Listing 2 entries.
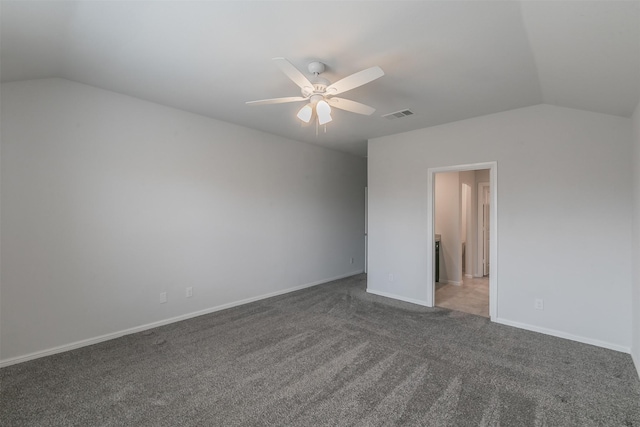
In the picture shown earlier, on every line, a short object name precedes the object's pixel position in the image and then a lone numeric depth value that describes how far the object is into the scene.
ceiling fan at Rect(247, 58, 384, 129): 2.03
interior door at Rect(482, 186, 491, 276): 6.09
